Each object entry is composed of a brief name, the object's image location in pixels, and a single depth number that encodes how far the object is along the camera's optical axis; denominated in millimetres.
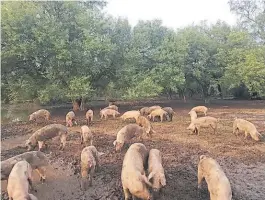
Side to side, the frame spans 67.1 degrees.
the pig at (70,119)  10822
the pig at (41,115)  12047
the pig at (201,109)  13697
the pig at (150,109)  13374
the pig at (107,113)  12929
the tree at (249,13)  21790
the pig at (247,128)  8842
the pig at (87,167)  5764
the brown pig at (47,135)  7615
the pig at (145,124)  9230
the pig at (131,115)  11666
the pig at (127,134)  7568
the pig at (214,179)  4589
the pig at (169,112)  12511
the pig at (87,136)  8003
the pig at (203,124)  9595
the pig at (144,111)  13546
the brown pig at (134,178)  4730
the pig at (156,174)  5000
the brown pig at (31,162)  5371
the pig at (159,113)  12099
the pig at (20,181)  4502
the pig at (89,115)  11501
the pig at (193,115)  11215
